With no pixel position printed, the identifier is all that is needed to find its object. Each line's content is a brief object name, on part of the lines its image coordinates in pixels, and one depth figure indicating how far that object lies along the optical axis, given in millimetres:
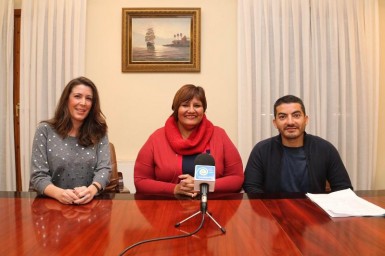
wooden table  952
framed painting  3195
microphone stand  1081
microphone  1105
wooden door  3289
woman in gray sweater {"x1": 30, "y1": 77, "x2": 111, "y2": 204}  1878
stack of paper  1306
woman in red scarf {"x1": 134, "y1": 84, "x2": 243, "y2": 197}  2010
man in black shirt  2039
